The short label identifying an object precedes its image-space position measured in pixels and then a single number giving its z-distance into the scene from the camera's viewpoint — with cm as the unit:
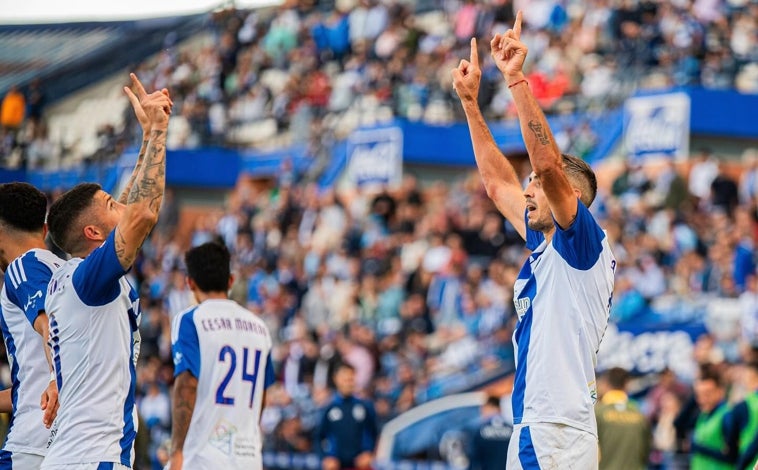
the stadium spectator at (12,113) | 3516
